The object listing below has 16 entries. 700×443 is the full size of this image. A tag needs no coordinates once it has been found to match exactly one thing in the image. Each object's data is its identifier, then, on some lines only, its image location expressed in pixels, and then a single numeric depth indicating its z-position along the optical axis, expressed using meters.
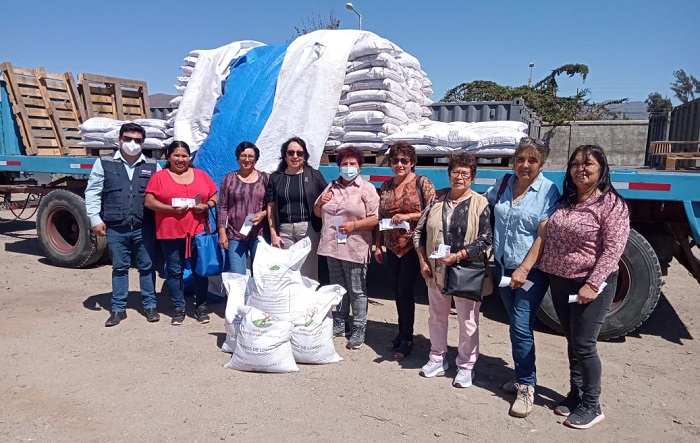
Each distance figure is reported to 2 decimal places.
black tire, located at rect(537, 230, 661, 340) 4.13
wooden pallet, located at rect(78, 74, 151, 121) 7.82
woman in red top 4.36
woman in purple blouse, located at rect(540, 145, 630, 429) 2.71
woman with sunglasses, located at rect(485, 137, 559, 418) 2.98
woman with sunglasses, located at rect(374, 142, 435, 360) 3.62
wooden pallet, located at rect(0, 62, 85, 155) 7.38
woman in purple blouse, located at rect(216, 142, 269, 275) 4.37
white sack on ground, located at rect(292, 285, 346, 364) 3.73
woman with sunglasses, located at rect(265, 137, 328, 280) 4.14
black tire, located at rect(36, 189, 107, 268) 6.54
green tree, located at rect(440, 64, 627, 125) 17.31
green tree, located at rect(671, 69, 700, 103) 36.22
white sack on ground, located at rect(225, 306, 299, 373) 3.58
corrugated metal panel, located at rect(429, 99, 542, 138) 6.31
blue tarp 5.47
